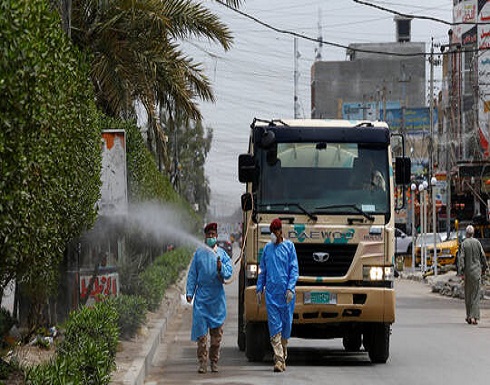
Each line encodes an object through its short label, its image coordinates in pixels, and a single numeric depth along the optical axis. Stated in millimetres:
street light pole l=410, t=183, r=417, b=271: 54612
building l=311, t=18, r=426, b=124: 126688
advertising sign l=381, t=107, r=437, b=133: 102062
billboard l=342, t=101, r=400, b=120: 110250
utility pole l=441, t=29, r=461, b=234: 54062
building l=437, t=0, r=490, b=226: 67750
